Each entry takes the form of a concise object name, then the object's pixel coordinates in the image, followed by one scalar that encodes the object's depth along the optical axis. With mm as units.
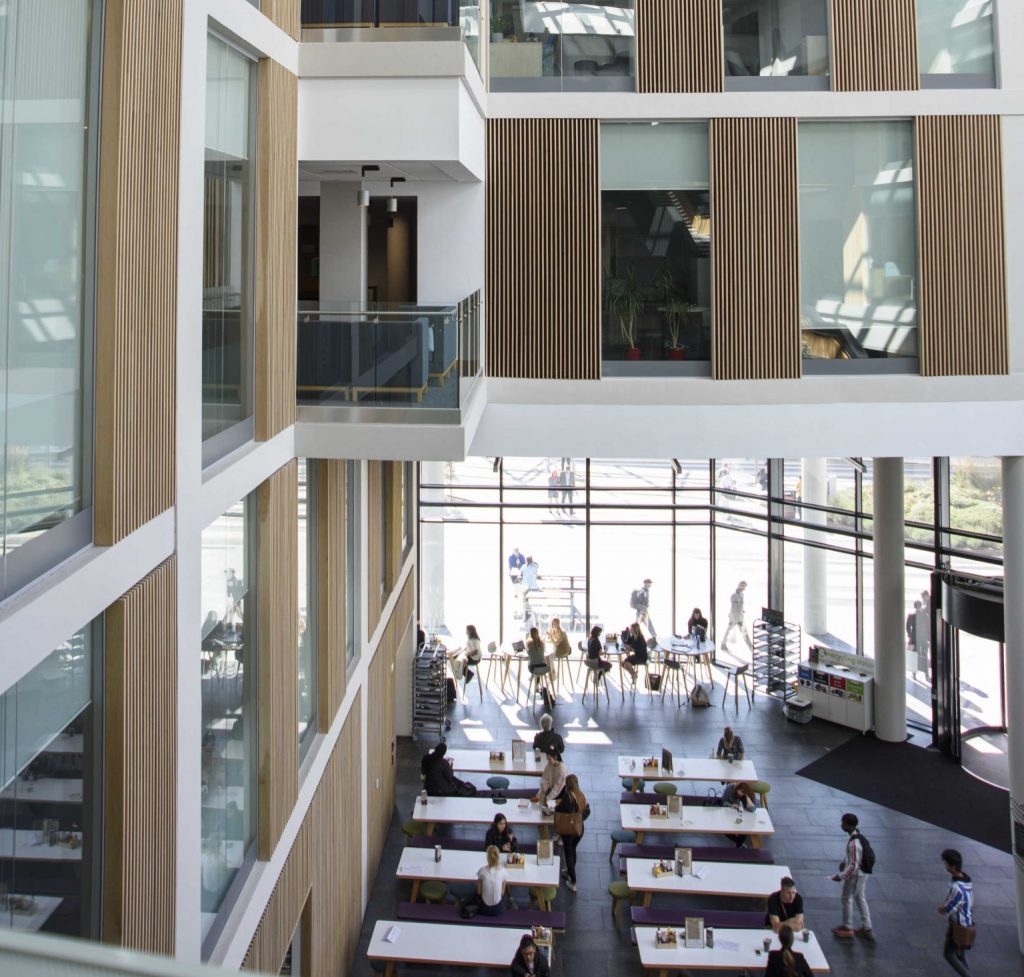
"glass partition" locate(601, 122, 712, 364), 12812
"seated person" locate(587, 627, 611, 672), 18531
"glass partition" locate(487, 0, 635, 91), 12672
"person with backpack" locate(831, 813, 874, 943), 11180
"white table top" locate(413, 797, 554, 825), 12773
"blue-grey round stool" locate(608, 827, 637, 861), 12883
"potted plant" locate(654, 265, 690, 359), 12859
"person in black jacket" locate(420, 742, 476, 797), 13453
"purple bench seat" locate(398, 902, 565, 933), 10602
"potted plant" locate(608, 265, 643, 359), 12875
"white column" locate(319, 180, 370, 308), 12367
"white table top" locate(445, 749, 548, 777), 14211
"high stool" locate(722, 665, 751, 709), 18250
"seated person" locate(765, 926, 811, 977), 8930
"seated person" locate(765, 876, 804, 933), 10016
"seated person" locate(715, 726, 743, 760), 14398
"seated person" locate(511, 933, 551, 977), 9219
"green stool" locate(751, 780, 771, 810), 13794
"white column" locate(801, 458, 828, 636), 19047
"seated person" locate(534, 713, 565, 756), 14477
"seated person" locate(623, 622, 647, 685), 18656
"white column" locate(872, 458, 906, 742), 16531
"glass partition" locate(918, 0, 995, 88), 12484
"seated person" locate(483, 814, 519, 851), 11820
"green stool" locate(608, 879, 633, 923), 11609
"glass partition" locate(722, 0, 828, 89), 12531
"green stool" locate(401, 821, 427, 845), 12828
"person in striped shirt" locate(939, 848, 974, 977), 10352
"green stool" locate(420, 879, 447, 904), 11391
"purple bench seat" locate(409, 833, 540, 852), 12609
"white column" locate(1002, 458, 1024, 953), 12297
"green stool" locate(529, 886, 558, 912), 11562
